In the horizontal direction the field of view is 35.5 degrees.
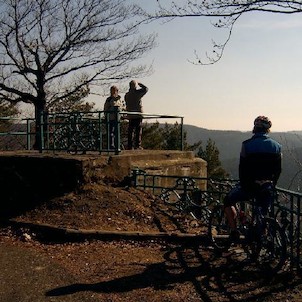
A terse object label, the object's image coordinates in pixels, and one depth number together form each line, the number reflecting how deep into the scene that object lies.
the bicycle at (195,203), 9.34
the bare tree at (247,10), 5.98
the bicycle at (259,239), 5.86
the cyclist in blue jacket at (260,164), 6.00
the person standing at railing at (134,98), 12.57
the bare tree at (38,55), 21.09
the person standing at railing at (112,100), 12.20
